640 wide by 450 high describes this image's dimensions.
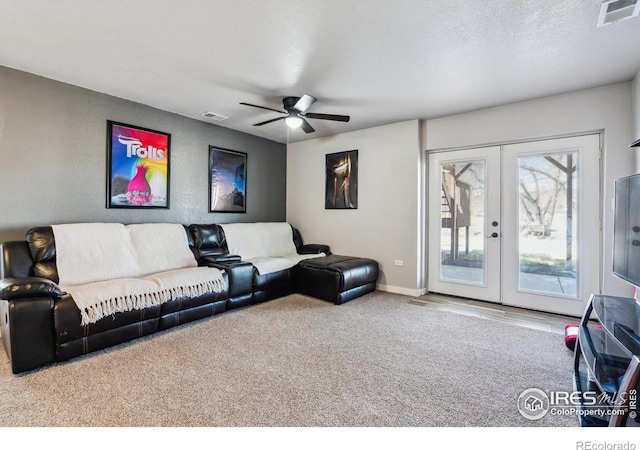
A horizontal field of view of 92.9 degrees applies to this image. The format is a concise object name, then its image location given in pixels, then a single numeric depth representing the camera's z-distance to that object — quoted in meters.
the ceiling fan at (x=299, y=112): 3.37
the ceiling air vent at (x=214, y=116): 4.30
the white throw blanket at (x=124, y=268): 2.60
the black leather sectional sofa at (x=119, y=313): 2.21
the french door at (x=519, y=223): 3.44
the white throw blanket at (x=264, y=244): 4.29
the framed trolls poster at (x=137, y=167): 3.67
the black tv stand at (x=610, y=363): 1.24
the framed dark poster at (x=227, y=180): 4.79
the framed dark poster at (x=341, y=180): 5.10
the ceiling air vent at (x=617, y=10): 1.99
